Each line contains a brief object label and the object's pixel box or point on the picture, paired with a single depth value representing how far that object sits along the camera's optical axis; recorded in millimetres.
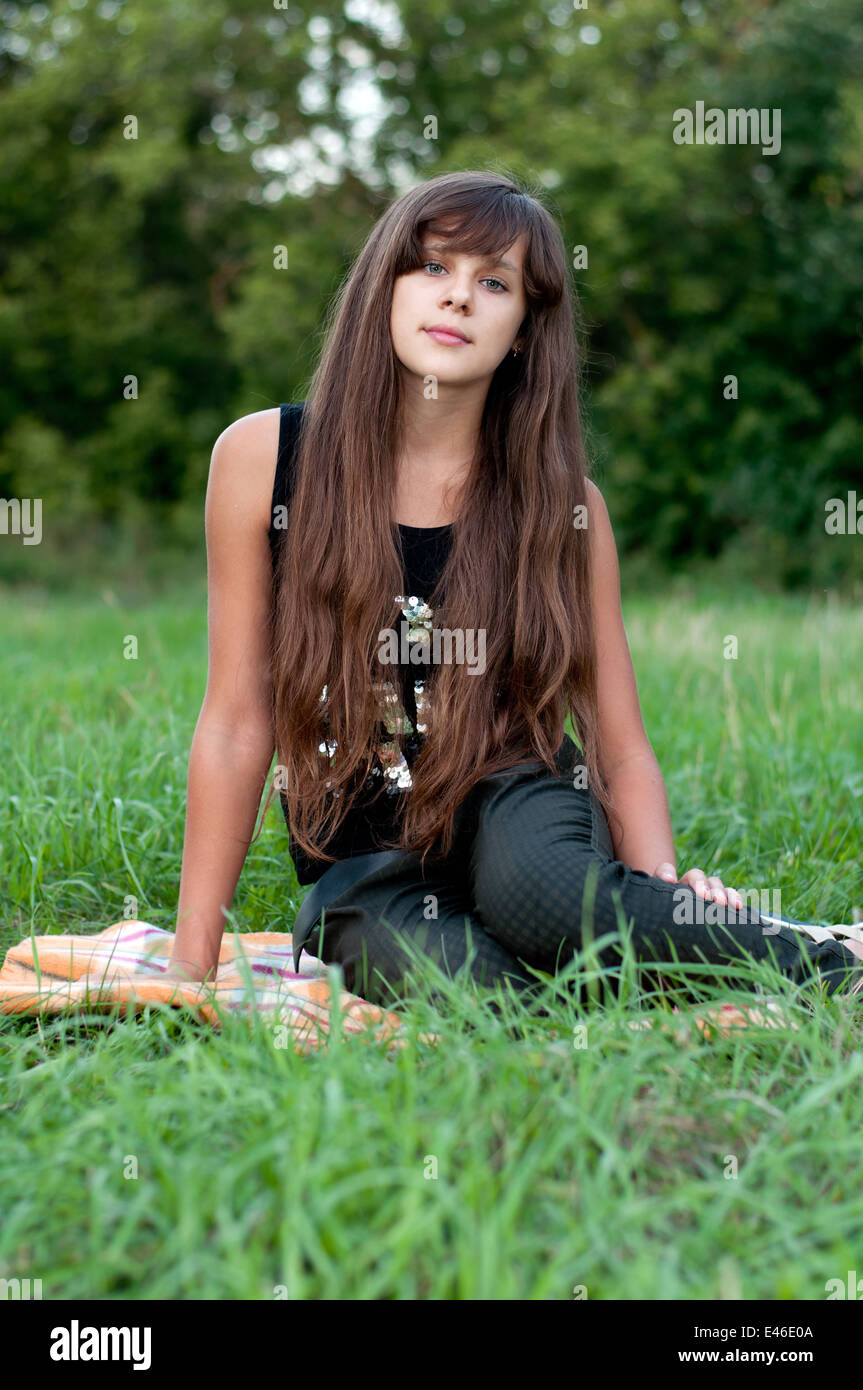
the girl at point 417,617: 2148
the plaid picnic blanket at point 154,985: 1786
